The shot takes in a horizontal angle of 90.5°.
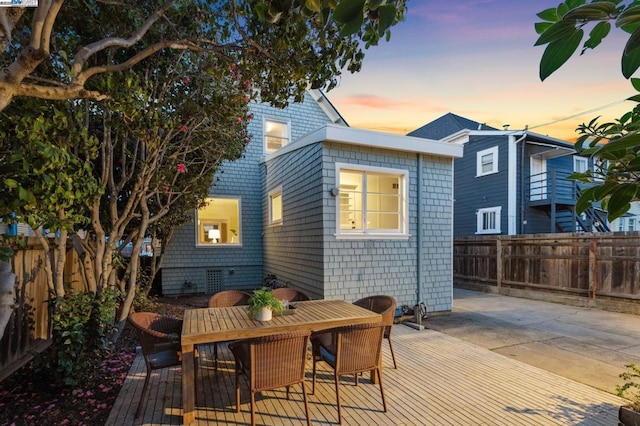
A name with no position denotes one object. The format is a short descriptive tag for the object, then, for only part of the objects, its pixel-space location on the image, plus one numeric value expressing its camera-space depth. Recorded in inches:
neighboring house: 475.5
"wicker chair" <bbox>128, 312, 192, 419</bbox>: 123.0
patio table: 115.9
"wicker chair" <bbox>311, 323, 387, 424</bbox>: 121.7
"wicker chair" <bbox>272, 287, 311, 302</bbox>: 190.5
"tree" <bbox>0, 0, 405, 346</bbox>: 101.8
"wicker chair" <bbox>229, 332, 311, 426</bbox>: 108.0
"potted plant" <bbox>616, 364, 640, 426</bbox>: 100.0
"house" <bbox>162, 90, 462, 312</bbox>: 234.4
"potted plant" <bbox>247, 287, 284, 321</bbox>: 133.5
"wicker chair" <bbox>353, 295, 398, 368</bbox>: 151.4
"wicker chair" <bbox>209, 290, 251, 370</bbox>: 181.6
